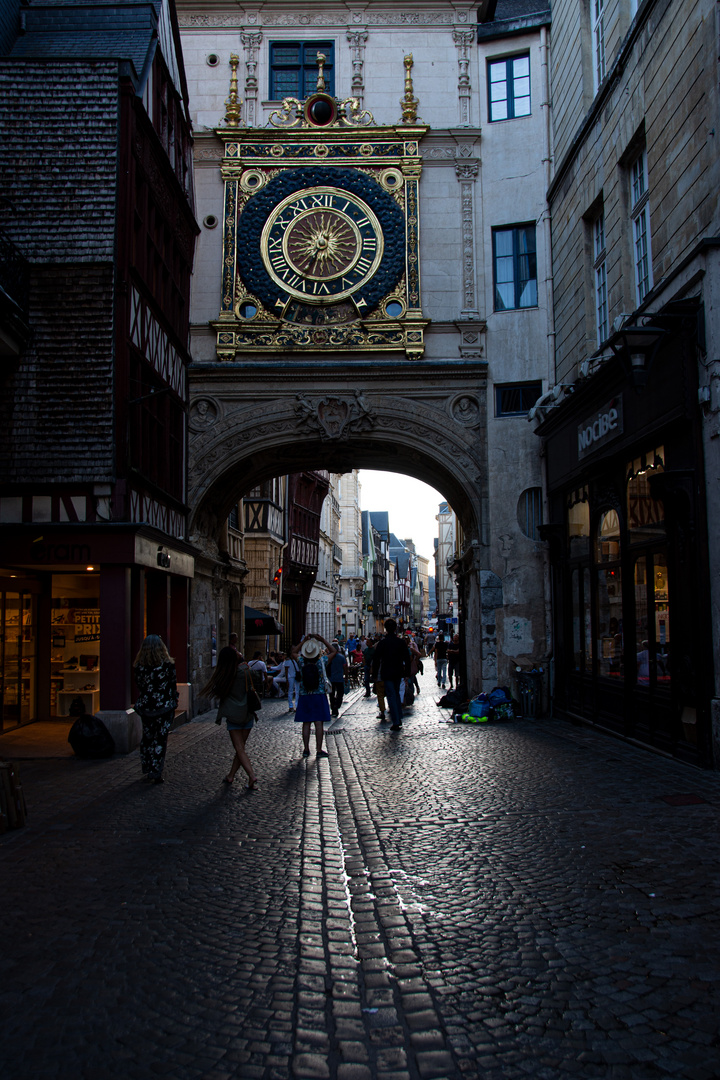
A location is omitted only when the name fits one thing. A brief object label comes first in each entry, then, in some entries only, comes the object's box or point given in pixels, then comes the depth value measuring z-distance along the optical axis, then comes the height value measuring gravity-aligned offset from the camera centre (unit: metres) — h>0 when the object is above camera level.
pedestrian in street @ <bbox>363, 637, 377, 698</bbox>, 21.70 -1.13
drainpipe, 16.72 +7.29
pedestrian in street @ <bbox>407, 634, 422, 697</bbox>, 22.91 -0.93
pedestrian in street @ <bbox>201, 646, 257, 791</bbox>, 9.00 -0.75
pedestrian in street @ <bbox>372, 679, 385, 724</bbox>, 15.95 -1.38
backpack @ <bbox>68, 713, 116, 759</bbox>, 10.92 -1.43
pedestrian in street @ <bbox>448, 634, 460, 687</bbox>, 22.79 -0.97
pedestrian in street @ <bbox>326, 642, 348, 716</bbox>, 17.00 -1.11
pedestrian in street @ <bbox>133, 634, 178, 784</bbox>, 9.09 -0.81
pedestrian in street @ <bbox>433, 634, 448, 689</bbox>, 27.31 -1.32
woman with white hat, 10.77 -0.81
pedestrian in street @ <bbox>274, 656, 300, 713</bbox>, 19.19 -1.36
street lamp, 9.39 +2.94
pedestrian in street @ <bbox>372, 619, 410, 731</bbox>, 14.13 -0.74
